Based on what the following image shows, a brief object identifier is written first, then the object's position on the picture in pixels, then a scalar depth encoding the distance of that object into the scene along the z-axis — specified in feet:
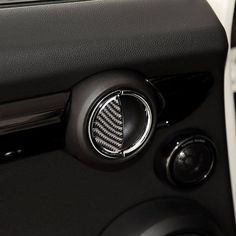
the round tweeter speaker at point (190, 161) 2.84
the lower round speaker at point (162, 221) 2.82
